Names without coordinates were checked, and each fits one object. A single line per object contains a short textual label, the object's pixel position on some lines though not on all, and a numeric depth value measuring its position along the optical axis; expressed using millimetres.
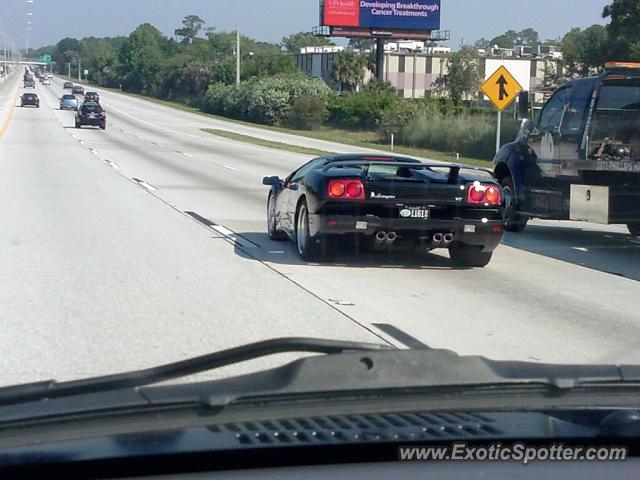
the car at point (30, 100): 84625
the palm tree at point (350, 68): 105375
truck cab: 14129
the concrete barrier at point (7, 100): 57762
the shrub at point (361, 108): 72562
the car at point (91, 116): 59125
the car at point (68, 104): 85250
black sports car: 11977
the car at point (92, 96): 87775
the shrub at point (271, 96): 80438
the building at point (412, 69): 114875
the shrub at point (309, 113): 77188
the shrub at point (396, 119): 58656
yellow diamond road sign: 28656
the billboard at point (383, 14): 82375
